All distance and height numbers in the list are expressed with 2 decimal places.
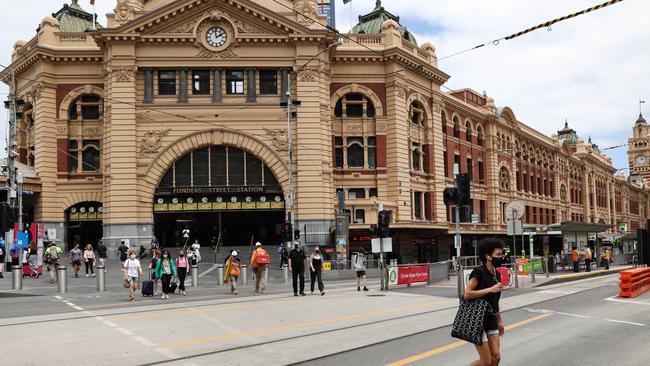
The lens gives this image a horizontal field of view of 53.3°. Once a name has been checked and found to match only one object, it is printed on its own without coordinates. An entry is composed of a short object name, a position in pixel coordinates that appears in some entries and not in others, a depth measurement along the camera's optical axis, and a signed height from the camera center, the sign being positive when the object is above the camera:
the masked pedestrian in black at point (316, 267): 22.28 -1.21
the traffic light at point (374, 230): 25.69 +0.05
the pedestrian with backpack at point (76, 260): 30.66 -1.01
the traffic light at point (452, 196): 18.05 +0.92
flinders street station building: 43.53 +7.60
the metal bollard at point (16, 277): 22.98 -1.33
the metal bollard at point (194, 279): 26.78 -1.80
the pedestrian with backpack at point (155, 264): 21.46 -0.90
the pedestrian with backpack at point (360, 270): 23.98 -1.42
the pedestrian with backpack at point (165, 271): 21.03 -1.14
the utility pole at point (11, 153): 27.43 +3.81
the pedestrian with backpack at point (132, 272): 20.00 -1.09
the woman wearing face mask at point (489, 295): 7.17 -0.73
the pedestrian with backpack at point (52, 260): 27.83 -0.89
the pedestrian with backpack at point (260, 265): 22.28 -1.09
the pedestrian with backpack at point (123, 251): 37.86 -0.79
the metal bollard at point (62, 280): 22.62 -1.43
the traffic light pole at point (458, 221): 18.05 +0.20
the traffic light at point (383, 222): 24.28 +0.32
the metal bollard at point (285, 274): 30.22 -1.90
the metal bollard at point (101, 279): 23.73 -1.52
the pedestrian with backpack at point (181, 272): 22.44 -1.24
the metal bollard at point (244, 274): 28.06 -1.75
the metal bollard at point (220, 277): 28.28 -1.84
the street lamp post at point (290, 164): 33.75 +3.80
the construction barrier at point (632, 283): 20.53 -1.90
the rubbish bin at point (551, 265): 36.78 -2.17
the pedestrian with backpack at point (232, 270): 22.19 -1.22
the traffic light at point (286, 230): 31.89 +0.17
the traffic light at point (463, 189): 18.08 +1.12
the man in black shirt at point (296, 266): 21.48 -1.09
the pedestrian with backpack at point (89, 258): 31.05 -0.94
